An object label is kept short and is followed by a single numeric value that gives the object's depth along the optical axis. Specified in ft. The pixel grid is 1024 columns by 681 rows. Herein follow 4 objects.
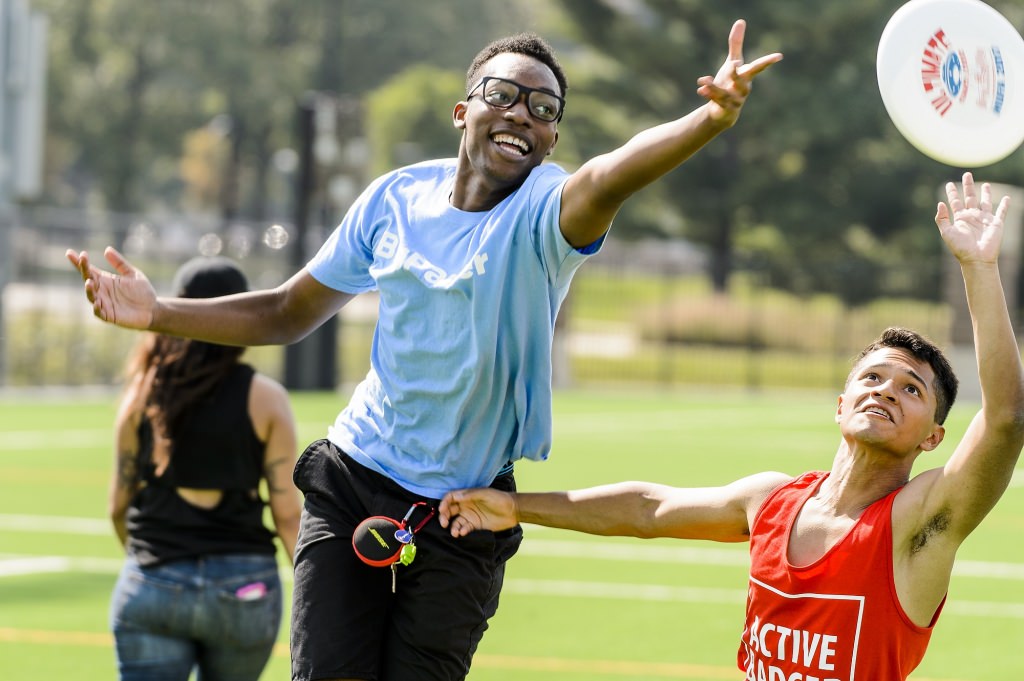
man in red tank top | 28.30
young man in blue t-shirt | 30.53
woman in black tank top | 38.63
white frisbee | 30.50
